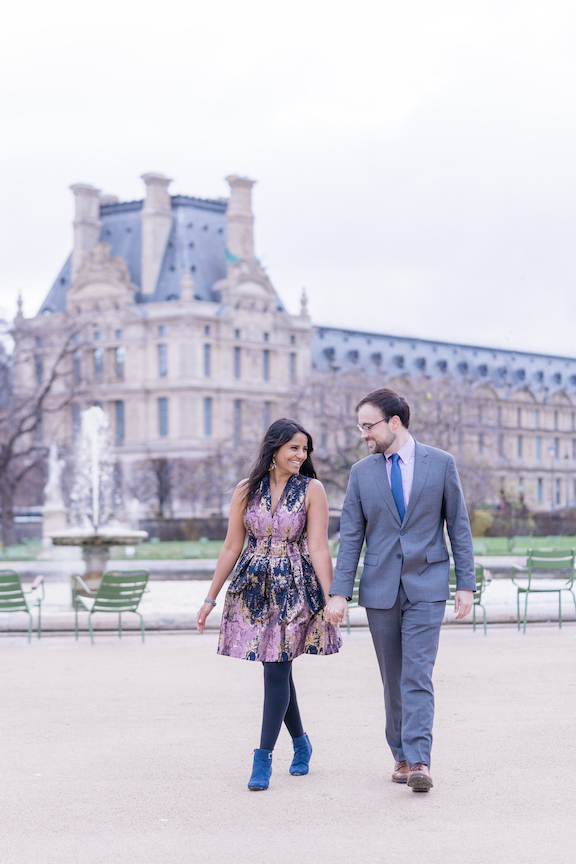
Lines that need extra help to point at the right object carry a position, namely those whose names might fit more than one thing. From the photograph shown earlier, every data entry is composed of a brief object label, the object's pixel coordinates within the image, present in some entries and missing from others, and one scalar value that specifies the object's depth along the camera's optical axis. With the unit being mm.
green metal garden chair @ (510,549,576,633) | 14641
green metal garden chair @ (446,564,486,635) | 14723
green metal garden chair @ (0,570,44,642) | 14047
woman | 6359
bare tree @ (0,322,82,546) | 44750
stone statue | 47691
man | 6250
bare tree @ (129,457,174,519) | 76188
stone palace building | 87625
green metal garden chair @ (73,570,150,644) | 13898
